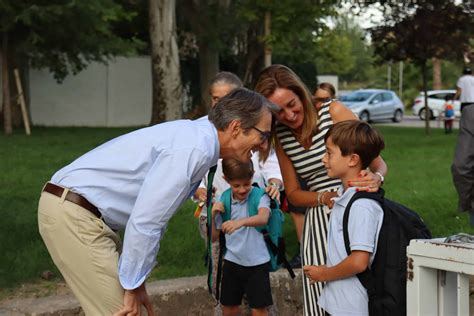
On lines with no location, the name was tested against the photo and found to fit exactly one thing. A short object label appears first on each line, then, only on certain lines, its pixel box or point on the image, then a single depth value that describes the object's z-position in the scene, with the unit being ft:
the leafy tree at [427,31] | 72.90
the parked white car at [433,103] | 128.57
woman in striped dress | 13.84
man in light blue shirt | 10.97
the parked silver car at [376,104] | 122.01
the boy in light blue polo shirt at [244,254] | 17.22
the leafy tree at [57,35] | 62.39
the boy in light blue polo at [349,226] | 11.83
